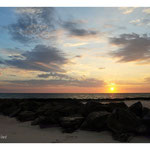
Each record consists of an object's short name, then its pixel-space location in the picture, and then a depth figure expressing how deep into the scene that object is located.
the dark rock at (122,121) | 5.82
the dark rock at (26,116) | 8.68
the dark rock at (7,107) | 10.93
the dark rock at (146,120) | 5.86
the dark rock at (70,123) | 6.48
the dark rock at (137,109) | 8.39
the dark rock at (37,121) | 7.24
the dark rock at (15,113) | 9.98
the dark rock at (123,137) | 5.26
